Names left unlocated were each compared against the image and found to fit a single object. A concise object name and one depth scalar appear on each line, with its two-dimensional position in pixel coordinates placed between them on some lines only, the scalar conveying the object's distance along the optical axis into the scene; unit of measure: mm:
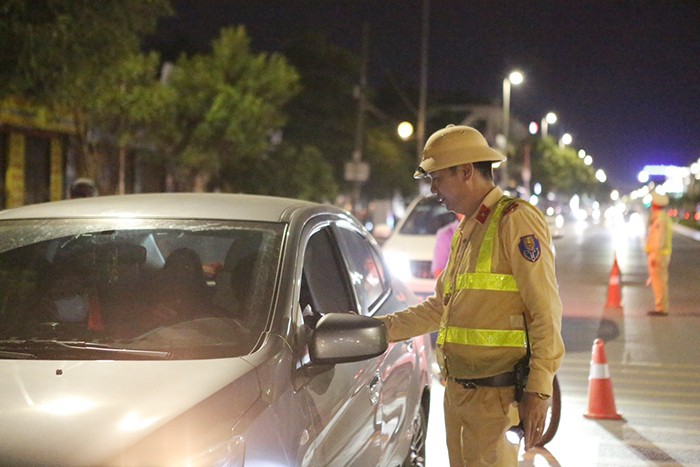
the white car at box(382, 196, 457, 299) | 13969
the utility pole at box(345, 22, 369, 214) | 34656
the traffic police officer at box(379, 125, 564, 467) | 4000
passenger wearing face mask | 4297
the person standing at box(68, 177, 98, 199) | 10953
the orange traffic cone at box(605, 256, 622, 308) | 17516
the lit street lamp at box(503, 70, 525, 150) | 49438
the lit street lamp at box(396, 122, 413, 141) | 30158
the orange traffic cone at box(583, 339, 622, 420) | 8539
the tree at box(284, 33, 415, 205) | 45781
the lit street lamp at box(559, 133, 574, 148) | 120812
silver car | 3051
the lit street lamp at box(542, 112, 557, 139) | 73688
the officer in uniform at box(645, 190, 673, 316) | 15797
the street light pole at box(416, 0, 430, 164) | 36344
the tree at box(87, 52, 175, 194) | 22734
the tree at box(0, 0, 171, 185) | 12867
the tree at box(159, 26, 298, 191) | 28828
